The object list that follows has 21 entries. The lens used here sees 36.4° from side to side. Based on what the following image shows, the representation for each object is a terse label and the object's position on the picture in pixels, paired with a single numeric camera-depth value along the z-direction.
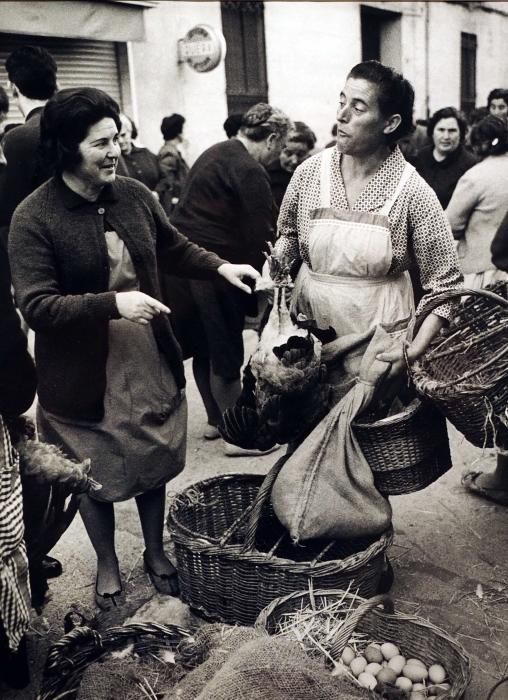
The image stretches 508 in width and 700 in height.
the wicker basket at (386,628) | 2.44
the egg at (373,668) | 2.41
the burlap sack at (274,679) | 2.06
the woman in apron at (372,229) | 2.85
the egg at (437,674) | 2.40
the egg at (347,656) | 2.45
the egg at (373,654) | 2.47
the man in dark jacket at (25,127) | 3.82
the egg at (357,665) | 2.41
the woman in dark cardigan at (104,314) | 2.72
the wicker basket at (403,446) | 2.79
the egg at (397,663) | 2.44
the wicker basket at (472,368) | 2.51
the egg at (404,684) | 2.37
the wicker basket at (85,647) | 2.46
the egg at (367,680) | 2.34
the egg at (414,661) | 2.46
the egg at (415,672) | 2.42
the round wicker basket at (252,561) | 2.73
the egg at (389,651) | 2.50
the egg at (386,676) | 2.38
